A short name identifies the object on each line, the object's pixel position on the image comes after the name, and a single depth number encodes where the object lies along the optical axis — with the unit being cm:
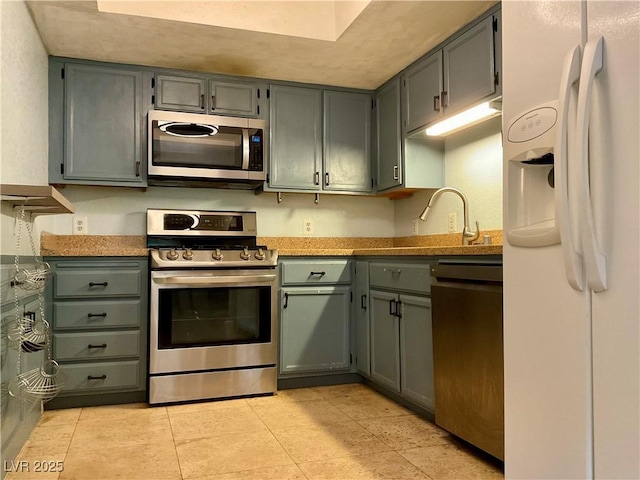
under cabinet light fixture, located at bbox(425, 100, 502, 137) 272
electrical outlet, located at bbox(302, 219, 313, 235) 393
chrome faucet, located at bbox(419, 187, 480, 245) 290
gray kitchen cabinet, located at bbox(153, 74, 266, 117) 339
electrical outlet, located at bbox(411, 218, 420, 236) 380
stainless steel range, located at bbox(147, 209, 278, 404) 297
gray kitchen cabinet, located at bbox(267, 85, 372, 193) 364
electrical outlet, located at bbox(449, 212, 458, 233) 334
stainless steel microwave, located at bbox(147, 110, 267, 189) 329
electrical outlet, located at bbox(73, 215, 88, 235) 339
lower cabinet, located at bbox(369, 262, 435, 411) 254
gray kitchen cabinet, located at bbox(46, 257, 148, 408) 287
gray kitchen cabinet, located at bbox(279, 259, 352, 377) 327
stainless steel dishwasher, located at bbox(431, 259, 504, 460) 197
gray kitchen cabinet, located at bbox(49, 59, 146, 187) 319
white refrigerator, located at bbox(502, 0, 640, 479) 112
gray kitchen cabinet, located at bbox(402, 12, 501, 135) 255
